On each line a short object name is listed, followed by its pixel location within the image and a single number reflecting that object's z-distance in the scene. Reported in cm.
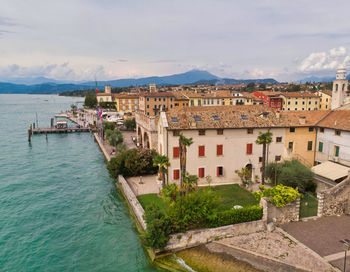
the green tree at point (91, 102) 14492
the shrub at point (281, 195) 2191
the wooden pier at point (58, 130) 8215
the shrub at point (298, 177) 2754
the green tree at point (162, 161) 2703
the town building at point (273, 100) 9569
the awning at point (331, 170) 2709
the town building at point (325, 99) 9262
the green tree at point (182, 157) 2387
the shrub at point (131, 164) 3469
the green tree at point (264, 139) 2702
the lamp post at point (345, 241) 1609
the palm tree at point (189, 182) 2266
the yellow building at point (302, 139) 3325
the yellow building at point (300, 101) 9425
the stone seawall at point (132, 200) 2465
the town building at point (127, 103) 13088
